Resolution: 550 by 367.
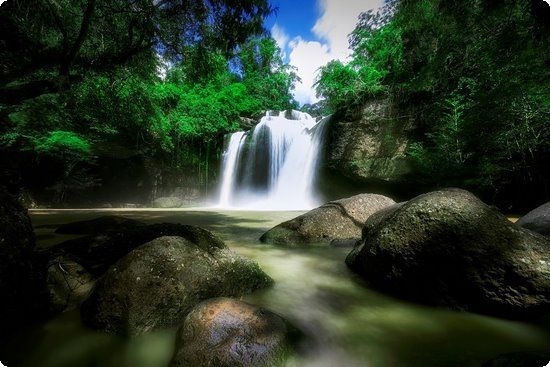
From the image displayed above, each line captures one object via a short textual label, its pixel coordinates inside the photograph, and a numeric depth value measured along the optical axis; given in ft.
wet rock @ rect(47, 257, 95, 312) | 7.79
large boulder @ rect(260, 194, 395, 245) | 16.75
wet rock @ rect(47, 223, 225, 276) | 9.67
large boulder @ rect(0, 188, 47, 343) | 6.27
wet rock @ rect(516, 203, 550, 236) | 12.30
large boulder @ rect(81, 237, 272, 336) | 6.66
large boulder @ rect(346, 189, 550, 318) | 7.35
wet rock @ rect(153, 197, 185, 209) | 53.59
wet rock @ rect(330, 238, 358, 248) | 15.66
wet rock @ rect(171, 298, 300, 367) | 5.18
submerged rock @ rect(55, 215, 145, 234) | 17.63
